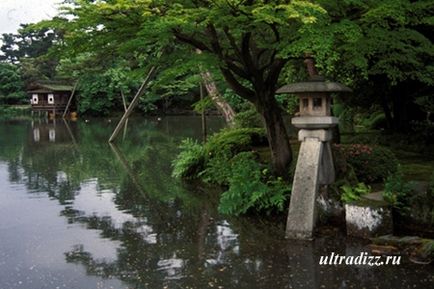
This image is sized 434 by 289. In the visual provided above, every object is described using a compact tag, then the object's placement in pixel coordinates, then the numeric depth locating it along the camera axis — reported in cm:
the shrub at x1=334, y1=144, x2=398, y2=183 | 1019
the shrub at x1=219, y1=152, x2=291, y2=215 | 966
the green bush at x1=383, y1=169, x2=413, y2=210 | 807
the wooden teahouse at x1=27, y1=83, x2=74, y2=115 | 5422
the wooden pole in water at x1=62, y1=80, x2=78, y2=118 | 5066
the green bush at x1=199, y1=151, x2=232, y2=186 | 1327
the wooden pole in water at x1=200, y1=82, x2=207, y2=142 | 2027
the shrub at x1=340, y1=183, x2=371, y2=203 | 855
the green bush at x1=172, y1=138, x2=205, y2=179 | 1471
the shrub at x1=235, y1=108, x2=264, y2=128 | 1817
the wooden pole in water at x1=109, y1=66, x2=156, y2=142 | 2072
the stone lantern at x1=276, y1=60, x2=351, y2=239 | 830
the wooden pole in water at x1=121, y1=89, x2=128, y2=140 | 2991
